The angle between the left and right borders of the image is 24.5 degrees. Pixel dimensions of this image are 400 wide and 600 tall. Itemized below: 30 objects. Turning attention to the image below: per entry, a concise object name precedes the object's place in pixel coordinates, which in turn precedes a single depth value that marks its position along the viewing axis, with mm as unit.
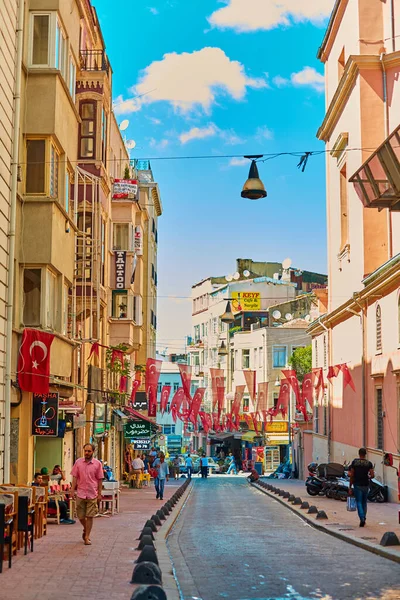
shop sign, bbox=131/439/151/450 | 43250
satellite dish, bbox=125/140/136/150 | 52381
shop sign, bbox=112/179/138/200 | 42250
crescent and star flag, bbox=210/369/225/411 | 52188
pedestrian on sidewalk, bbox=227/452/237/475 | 71312
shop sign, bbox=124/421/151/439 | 42906
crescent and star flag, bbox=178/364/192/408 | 43562
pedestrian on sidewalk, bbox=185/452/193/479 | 55884
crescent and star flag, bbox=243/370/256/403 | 49231
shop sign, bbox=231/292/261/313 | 96938
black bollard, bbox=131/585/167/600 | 8188
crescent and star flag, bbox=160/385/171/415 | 42291
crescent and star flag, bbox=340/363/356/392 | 37375
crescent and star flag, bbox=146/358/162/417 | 40375
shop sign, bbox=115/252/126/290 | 40281
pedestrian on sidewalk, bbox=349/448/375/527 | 19094
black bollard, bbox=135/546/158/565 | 11602
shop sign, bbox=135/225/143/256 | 45250
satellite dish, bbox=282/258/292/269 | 95562
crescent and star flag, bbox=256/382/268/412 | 54531
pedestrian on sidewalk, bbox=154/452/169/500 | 31391
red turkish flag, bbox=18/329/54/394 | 18891
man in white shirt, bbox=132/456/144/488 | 41350
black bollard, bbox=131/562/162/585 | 10500
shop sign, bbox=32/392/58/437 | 20938
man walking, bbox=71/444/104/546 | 15438
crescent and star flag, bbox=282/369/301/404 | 43856
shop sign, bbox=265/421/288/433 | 78456
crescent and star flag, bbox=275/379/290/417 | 47819
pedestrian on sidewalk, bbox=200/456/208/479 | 58344
